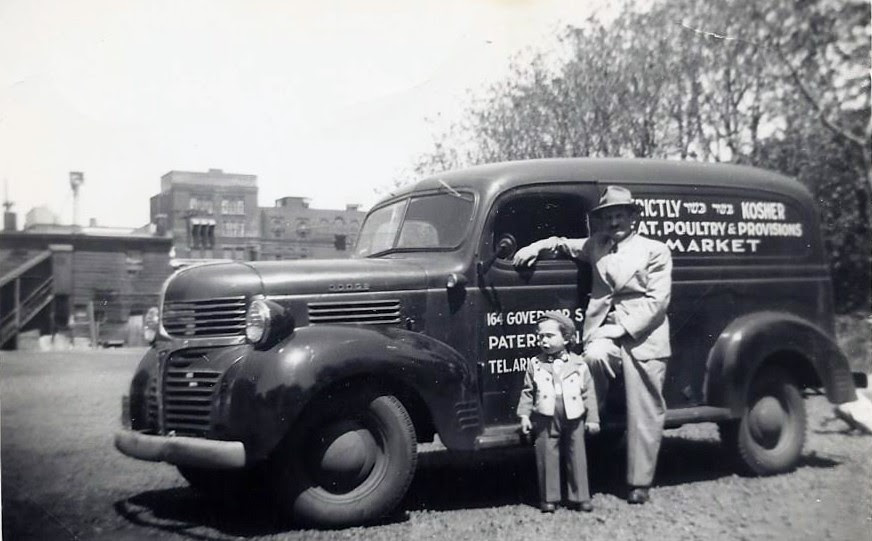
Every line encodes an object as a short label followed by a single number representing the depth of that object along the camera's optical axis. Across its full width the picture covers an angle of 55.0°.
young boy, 4.98
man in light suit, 5.26
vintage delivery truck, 4.60
